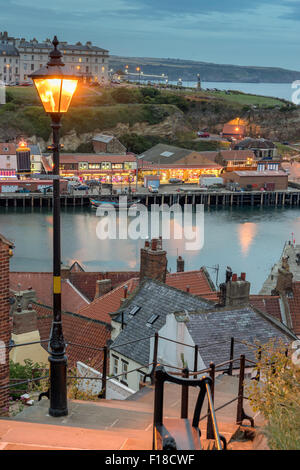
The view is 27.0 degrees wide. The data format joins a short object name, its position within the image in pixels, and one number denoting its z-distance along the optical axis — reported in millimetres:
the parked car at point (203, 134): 143125
